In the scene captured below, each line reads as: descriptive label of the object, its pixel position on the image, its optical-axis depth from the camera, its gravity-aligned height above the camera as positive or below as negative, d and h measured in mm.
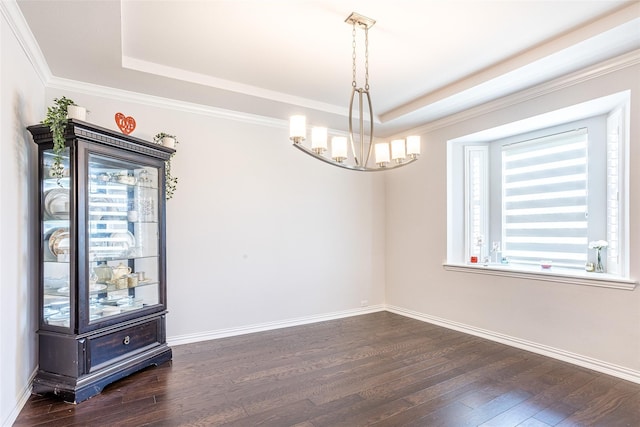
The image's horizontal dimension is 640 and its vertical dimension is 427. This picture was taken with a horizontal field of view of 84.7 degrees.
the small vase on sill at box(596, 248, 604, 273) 3378 -487
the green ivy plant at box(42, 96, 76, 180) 2547 +652
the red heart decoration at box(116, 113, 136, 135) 3211 +836
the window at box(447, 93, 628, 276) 3344 +243
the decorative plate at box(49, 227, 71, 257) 2746 -215
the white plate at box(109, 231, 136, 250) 3096 -233
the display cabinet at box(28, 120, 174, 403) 2650 -433
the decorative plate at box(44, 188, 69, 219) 2747 +85
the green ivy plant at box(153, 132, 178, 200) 3520 +388
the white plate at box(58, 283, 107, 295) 2715 -605
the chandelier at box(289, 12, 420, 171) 2549 +551
